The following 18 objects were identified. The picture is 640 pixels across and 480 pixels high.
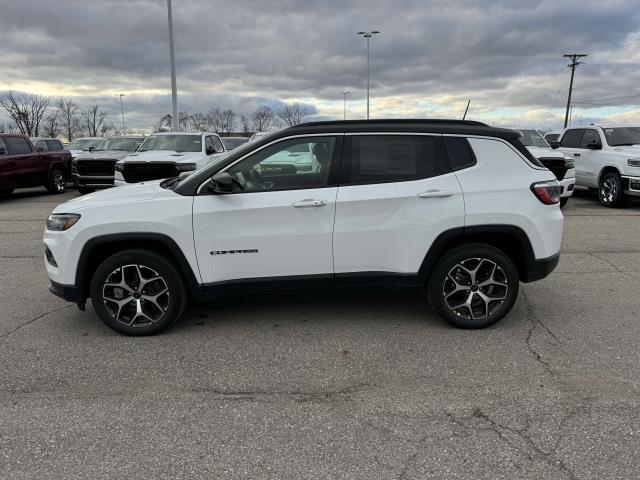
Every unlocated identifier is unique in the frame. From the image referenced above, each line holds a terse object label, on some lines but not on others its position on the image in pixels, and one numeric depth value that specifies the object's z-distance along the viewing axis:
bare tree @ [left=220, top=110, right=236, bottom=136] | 67.69
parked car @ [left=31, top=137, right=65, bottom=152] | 16.25
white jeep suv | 4.19
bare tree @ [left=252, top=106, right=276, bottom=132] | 66.12
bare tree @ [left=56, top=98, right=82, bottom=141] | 71.19
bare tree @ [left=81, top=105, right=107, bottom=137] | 77.44
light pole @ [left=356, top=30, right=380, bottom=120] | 40.91
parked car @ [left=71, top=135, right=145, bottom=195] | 13.83
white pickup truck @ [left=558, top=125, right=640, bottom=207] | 11.45
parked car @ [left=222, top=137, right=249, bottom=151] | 21.08
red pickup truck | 13.95
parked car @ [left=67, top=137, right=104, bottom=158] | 20.89
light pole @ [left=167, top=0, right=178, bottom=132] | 21.98
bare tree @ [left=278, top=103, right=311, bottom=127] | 65.44
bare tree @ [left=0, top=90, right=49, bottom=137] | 60.88
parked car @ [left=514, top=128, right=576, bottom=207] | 10.95
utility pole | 55.57
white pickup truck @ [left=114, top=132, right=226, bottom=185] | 11.09
